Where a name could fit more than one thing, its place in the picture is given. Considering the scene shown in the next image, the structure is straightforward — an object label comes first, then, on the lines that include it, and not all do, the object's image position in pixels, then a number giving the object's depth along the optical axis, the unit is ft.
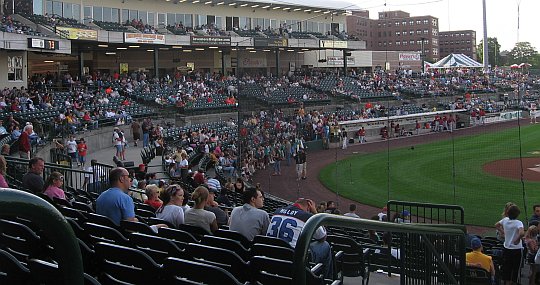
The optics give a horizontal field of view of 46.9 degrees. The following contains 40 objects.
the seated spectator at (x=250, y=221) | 23.34
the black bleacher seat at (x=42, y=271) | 10.58
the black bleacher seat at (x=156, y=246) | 16.34
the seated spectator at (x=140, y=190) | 43.52
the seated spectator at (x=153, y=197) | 33.04
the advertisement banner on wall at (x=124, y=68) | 164.86
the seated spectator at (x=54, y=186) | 29.51
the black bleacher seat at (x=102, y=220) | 19.67
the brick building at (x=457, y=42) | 458.09
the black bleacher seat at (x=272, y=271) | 15.47
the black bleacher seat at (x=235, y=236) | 20.12
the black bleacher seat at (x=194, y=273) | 13.38
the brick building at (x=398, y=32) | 413.59
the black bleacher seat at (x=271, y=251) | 17.24
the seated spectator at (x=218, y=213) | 29.25
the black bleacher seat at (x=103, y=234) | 17.63
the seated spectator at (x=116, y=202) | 23.09
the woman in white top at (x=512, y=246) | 33.27
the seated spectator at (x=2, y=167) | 28.90
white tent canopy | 241.35
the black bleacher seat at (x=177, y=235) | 19.48
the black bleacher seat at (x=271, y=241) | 18.52
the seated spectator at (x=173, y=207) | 25.09
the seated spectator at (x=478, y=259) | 29.63
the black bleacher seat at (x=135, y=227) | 19.70
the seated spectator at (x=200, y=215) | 23.71
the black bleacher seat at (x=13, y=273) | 11.18
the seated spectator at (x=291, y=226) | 19.77
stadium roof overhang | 178.29
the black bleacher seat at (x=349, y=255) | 23.02
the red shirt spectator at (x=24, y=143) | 60.54
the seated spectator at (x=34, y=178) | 32.19
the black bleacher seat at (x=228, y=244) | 18.42
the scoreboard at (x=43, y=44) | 109.70
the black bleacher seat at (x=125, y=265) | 14.30
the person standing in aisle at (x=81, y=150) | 79.61
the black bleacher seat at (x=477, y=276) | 28.60
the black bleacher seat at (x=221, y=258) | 16.21
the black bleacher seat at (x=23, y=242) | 15.19
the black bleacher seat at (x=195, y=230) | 21.43
